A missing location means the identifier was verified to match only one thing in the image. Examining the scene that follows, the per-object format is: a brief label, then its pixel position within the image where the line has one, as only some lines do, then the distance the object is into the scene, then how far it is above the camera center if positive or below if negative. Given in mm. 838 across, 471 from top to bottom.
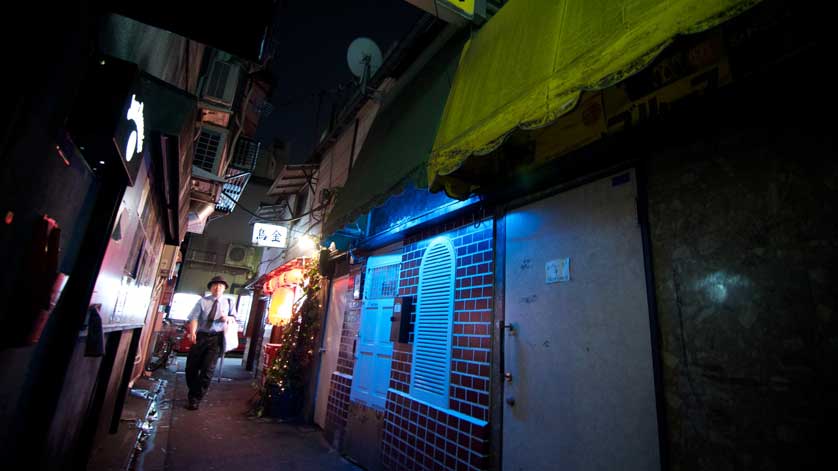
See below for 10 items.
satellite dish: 7590 +5621
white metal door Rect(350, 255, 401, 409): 5199 -157
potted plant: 7184 -857
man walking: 7110 -527
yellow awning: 1605 +1560
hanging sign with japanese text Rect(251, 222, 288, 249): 12367 +2792
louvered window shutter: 3969 +52
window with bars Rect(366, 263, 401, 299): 5465 +716
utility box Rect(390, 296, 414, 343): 4781 +103
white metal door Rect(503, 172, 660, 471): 2277 +17
